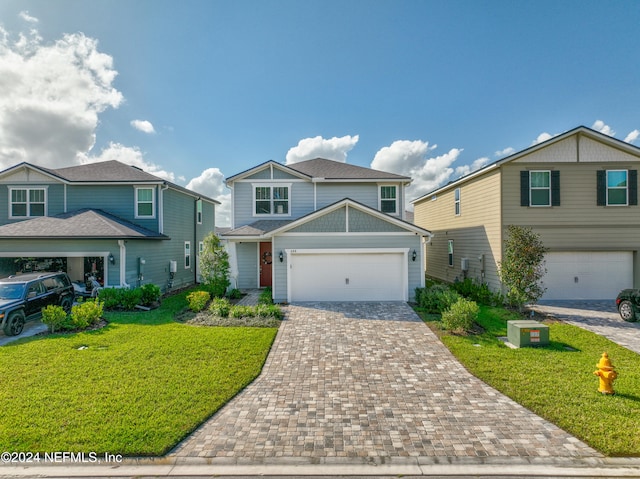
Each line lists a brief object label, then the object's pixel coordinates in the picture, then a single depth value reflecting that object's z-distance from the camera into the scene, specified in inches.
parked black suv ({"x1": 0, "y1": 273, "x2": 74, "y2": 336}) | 341.6
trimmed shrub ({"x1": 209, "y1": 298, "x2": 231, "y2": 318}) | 418.0
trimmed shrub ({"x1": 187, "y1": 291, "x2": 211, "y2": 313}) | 448.1
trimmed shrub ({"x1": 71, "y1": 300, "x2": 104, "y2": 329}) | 358.0
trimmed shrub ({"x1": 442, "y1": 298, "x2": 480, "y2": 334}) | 348.8
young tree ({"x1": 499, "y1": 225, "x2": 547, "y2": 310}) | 412.2
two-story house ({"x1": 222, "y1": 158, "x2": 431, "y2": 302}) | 506.3
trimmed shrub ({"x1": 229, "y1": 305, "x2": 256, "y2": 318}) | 409.7
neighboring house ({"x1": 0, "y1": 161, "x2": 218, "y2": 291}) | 514.9
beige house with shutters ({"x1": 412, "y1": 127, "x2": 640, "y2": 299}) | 509.7
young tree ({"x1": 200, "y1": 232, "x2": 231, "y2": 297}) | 533.3
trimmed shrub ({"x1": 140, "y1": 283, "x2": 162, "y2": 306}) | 475.9
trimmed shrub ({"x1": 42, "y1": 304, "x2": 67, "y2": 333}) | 350.3
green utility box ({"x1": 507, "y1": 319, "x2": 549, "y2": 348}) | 306.7
